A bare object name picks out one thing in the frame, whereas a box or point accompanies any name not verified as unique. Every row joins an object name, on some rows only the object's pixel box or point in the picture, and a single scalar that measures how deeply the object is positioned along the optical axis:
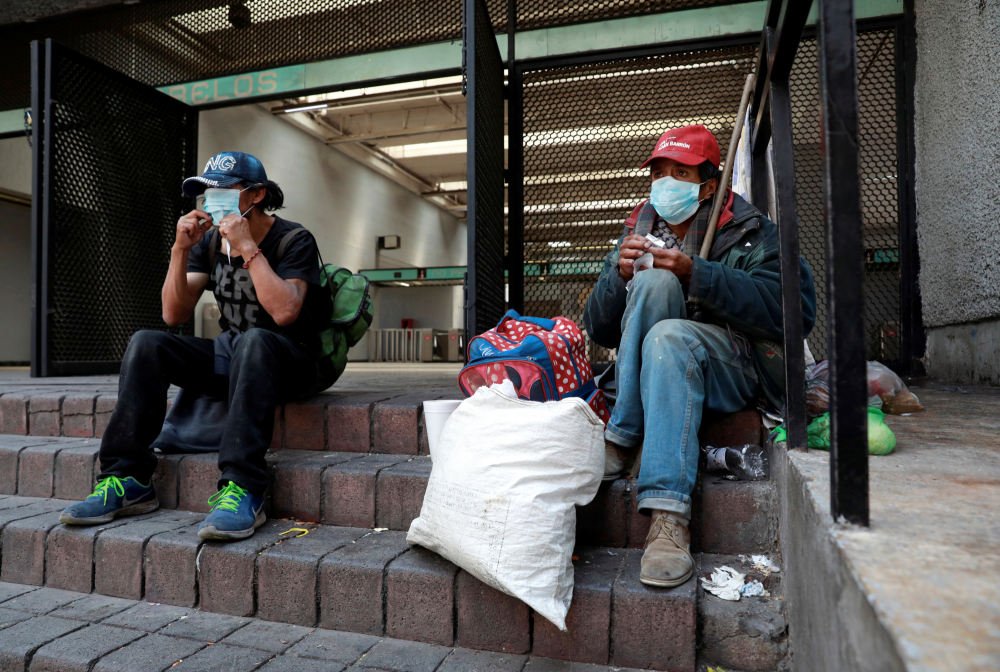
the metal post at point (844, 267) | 0.82
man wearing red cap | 1.52
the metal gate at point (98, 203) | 3.99
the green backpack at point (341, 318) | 2.40
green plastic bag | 1.30
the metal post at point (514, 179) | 3.57
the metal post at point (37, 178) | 3.96
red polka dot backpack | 1.87
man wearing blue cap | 1.89
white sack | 1.36
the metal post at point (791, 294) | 1.34
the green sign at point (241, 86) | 4.28
